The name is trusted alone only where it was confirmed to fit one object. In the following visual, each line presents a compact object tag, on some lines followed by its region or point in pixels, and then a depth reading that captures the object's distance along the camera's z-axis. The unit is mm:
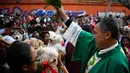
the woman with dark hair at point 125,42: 4441
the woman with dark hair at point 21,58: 1570
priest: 1982
